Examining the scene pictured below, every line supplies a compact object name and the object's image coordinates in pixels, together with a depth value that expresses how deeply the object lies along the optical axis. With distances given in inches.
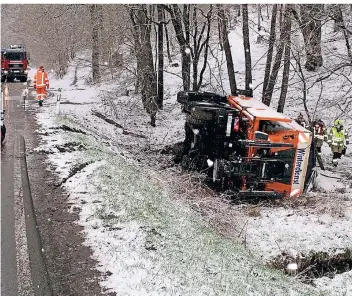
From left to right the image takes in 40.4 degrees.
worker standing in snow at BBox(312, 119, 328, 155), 583.8
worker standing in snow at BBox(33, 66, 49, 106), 711.2
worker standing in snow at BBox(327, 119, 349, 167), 578.6
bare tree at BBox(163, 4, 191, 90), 745.6
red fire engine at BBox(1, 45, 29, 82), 1088.8
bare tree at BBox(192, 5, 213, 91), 749.9
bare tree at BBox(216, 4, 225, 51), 717.3
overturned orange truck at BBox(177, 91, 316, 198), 452.1
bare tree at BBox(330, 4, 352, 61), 546.3
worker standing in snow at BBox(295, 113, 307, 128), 631.6
